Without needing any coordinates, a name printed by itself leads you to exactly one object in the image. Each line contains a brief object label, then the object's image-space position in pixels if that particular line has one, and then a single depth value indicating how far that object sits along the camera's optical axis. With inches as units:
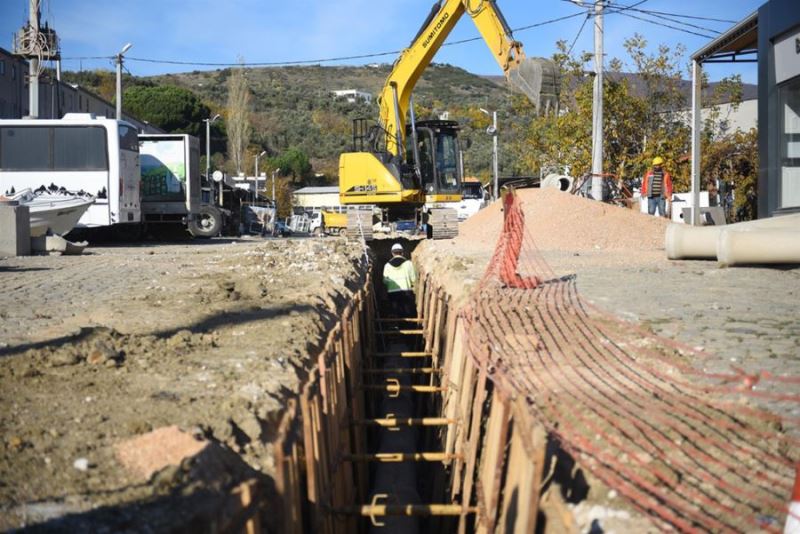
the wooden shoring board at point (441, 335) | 396.0
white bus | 786.2
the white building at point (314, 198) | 2834.6
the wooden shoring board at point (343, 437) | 239.1
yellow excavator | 777.6
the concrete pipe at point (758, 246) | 439.8
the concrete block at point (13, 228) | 567.8
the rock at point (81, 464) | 141.8
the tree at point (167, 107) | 2849.4
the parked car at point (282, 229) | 1662.2
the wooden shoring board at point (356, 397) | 290.4
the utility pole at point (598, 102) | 872.9
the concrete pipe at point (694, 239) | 524.4
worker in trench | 568.4
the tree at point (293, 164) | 3147.1
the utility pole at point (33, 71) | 875.4
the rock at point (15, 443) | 149.1
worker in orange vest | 973.8
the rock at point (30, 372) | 199.9
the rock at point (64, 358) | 211.9
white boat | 655.8
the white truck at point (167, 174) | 959.6
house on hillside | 4538.4
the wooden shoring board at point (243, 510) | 124.7
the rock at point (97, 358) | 217.0
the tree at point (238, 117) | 2615.7
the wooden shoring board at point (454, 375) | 278.8
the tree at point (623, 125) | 1242.0
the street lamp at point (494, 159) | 1695.4
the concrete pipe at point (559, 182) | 1058.2
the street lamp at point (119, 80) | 1225.6
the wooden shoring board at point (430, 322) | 449.3
